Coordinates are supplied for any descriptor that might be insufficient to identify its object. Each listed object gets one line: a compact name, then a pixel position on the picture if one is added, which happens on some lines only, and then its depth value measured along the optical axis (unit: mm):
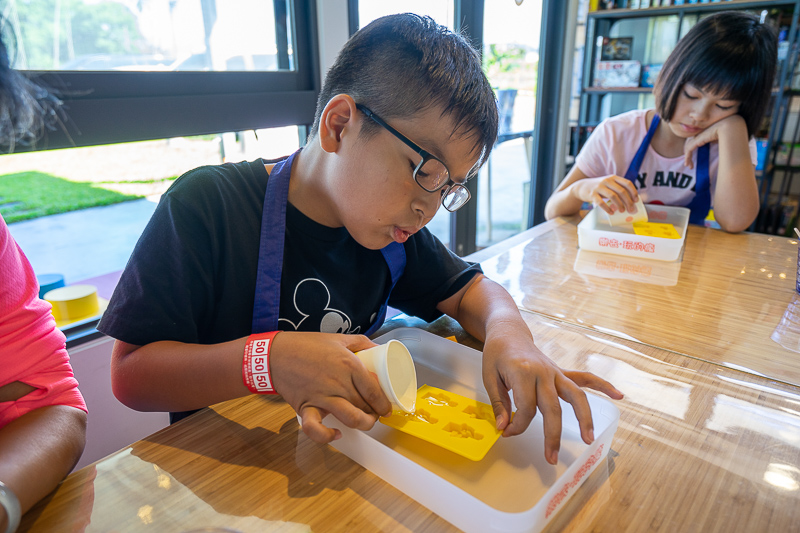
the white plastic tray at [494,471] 424
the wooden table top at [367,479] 446
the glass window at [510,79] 2748
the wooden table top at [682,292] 785
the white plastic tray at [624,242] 1144
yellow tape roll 1324
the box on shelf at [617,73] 2982
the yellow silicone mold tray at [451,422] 486
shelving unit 2502
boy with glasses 537
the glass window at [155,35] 1125
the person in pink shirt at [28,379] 454
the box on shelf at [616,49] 3053
